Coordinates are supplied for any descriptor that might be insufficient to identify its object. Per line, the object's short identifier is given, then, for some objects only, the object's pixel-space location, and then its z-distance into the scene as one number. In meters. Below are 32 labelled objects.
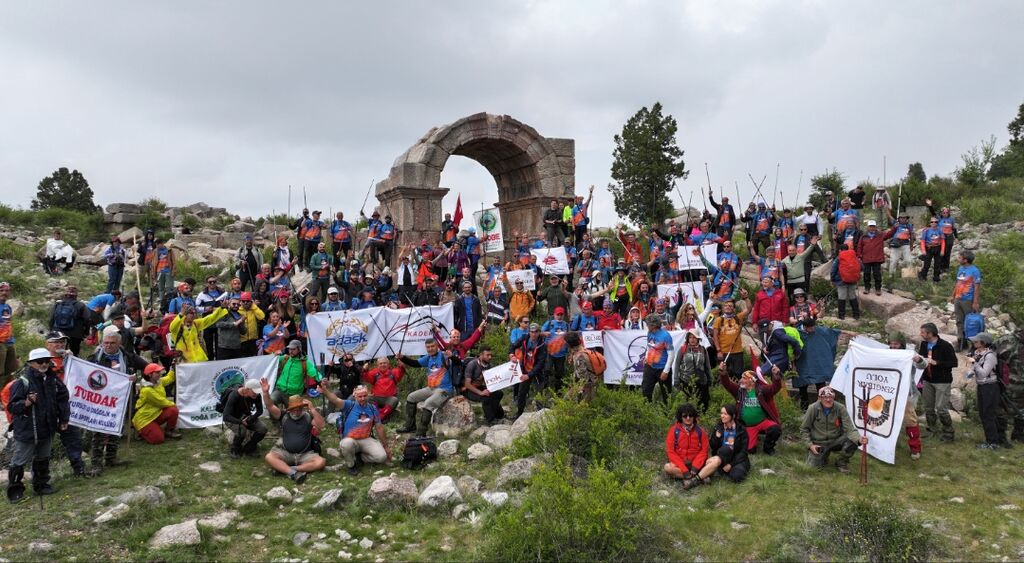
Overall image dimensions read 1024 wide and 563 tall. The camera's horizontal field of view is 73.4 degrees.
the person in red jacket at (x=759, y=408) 8.48
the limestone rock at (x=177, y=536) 6.32
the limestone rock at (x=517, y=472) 7.63
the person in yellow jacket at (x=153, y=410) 8.98
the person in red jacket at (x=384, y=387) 10.23
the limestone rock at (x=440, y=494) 7.21
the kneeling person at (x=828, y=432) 8.16
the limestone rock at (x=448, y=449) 8.91
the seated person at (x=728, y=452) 7.76
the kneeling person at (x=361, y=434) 8.48
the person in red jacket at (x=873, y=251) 13.73
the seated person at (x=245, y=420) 8.69
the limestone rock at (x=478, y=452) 8.66
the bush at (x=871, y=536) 5.96
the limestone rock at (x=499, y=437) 8.91
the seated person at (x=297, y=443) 8.33
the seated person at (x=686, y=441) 7.96
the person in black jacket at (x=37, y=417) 7.21
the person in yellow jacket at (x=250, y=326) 10.74
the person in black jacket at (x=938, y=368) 8.88
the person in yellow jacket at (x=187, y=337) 10.13
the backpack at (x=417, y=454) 8.52
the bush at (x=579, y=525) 5.97
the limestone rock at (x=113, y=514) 6.65
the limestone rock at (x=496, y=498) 7.12
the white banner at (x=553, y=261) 15.65
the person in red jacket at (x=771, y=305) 10.95
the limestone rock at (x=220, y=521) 6.69
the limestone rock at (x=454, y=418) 9.75
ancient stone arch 17.25
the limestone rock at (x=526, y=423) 8.78
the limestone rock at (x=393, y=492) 7.30
